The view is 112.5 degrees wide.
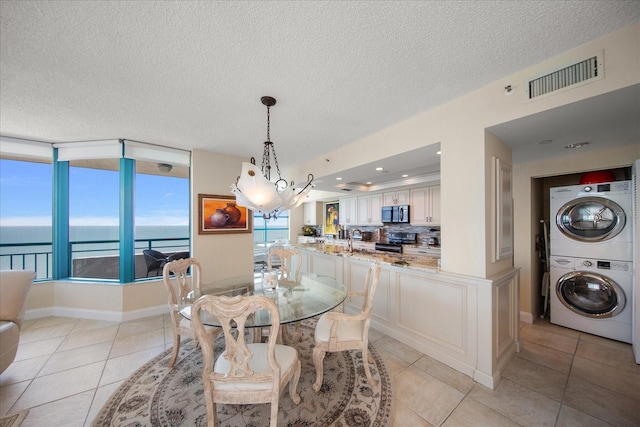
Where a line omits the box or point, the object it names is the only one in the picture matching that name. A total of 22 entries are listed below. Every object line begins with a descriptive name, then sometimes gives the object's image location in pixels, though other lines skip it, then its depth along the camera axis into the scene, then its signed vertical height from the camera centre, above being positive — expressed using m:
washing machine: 2.45 -1.02
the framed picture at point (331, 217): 6.46 -0.06
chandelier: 1.86 +0.23
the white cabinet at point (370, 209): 5.27 +0.14
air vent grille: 1.39 +0.95
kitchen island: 1.91 -1.05
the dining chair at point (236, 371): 1.17 -0.93
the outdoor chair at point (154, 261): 4.21 -0.88
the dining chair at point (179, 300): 2.02 -0.86
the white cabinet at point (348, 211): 5.81 +0.11
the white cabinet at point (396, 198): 4.76 +0.39
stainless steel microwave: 4.66 +0.01
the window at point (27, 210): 3.28 +0.11
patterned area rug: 1.50 -1.45
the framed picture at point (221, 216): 3.58 -0.01
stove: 4.85 -0.64
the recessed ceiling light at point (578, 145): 2.30 +0.76
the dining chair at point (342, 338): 1.79 -1.06
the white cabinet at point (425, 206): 4.25 +0.18
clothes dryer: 2.46 -0.09
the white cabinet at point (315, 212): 7.01 +0.10
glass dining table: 1.71 -0.81
